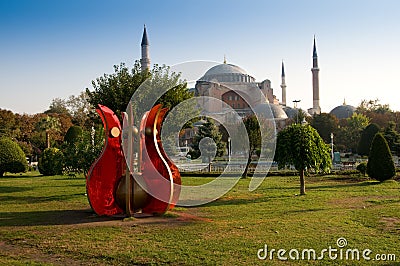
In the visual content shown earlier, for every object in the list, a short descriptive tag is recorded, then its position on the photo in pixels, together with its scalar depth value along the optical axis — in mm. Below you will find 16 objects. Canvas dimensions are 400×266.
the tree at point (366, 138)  37562
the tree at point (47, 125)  38375
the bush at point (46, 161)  28895
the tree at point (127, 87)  19281
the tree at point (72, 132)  32500
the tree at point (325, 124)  54344
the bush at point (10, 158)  27172
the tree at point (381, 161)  19078
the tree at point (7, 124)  38656
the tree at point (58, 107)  59262
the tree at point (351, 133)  48875
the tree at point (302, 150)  14570
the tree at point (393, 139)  34156
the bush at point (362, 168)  22734
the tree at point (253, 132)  23938
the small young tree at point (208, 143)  34188
